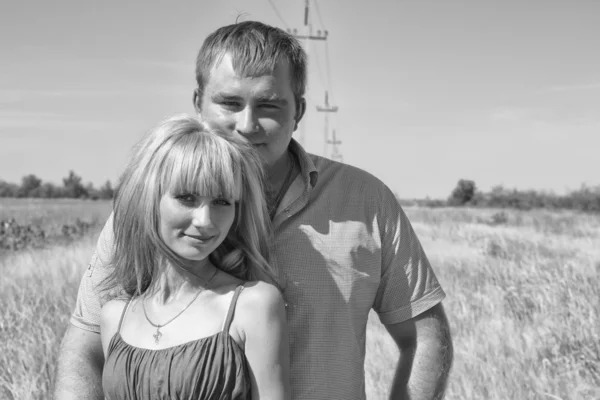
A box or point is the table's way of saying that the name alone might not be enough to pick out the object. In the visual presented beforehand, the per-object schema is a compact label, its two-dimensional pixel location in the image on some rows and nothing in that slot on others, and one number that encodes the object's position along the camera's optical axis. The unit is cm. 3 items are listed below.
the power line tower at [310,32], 3060
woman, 215
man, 249
